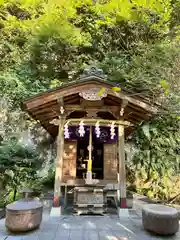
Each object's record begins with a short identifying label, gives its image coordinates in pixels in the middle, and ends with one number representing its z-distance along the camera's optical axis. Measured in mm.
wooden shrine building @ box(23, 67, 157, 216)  4852
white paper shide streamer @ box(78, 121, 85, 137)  4835
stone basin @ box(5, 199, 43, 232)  3393
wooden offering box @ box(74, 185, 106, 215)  4668
